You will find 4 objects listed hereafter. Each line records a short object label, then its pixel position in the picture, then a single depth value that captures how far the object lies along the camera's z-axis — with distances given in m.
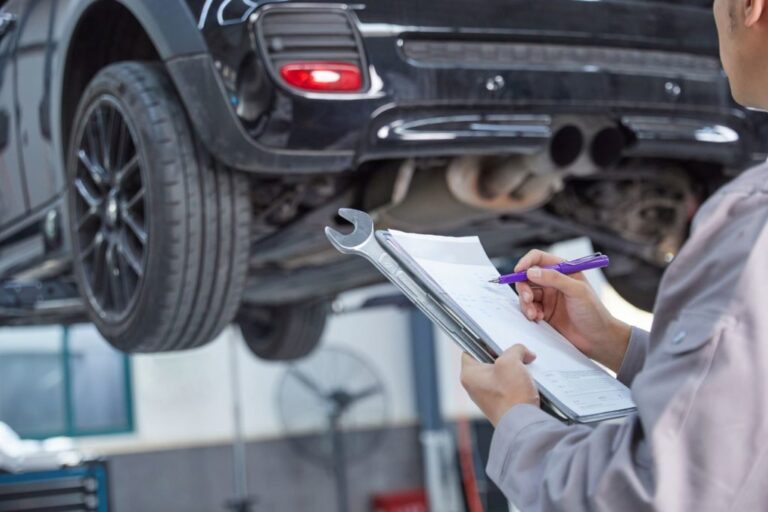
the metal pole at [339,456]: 7.73
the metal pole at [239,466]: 5.73
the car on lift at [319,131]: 2.06
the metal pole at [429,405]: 8.23
